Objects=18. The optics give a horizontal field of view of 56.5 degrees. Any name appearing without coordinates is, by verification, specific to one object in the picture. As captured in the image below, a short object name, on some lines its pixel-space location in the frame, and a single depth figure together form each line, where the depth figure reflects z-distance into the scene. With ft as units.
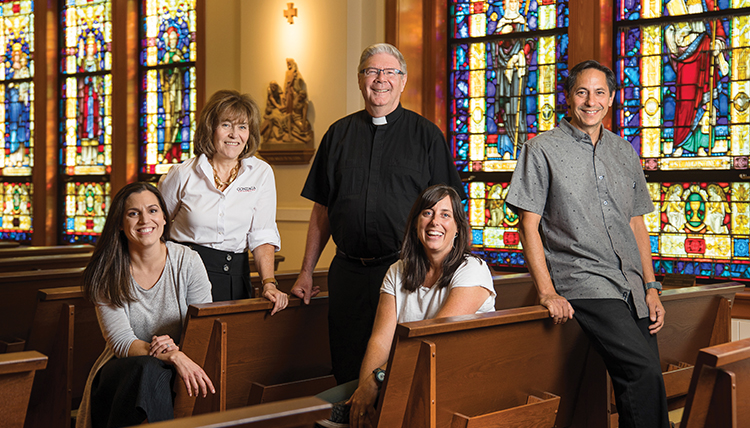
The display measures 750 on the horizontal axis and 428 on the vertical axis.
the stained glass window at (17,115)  26.63
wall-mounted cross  19.05
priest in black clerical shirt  8.39
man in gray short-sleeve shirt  7.50
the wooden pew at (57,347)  8.95
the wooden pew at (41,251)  16.38
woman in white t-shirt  7.29
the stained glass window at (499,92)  17.76
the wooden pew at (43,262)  14.12
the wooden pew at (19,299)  10.89
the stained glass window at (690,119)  15.42
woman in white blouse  8.46
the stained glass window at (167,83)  23.59
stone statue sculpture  18.86
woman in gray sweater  7.00
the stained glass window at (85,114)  25.35
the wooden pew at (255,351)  7.60
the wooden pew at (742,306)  14.29
